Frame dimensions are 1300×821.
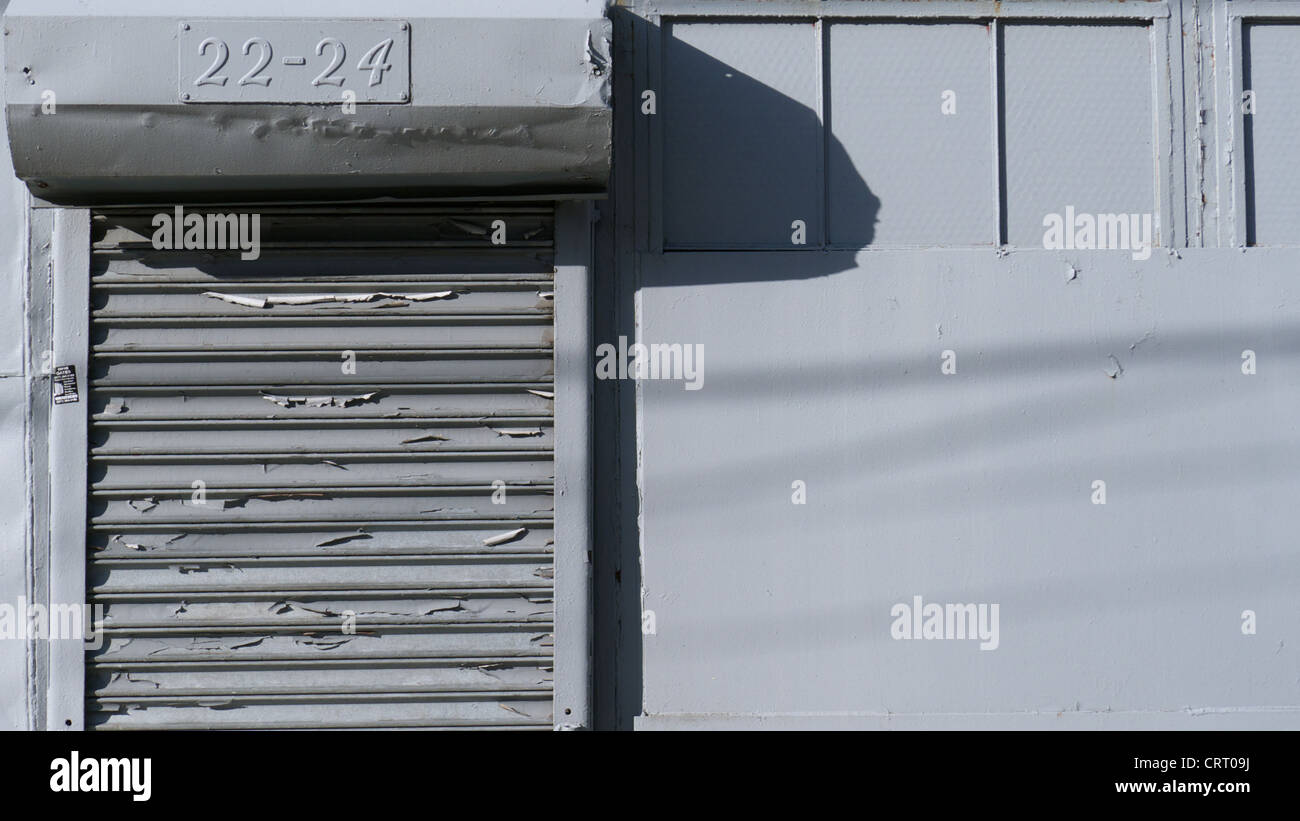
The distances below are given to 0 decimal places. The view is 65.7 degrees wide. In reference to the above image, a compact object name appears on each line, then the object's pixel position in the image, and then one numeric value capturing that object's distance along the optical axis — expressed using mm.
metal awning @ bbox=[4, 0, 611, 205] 3701
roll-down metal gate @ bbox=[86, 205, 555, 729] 4117
